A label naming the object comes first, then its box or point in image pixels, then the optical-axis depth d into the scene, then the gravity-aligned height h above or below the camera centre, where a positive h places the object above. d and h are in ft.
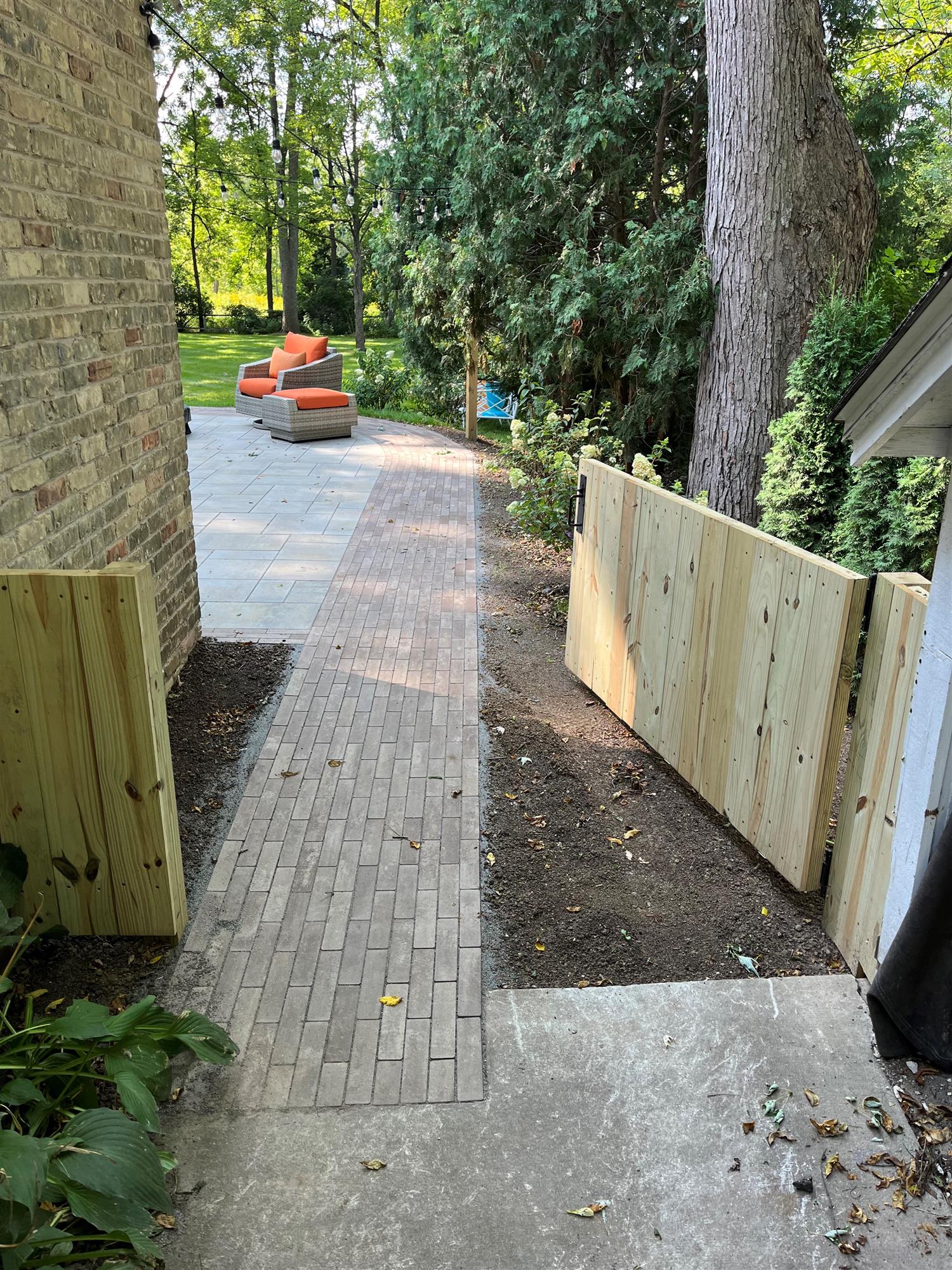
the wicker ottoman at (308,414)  45.52 -4.67
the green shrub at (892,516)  16.11 -3.27
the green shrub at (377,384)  59.36 -4.17
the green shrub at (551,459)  27.73 -4.17
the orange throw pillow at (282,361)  51.08 -2.49
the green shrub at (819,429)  18.57 -2.06
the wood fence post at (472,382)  43.50 -3.09
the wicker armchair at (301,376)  47.75 -3.14
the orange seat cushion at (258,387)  50.70 -3.83
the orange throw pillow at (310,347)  50.72 -1.70
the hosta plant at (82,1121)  6.70 -6.26
